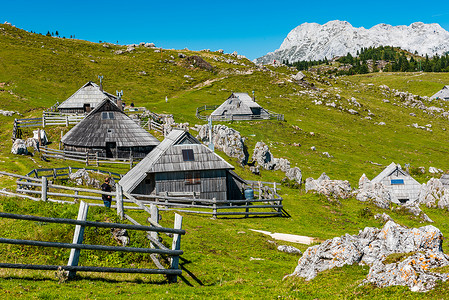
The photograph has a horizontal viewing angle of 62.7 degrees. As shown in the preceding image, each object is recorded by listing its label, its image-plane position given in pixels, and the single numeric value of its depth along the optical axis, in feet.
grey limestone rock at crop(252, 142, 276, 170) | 163.94
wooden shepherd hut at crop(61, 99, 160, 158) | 151.02
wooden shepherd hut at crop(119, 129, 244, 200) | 101.55
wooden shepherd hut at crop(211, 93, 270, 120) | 255.09
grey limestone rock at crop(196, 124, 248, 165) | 161.99
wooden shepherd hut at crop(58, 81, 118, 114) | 223.51
